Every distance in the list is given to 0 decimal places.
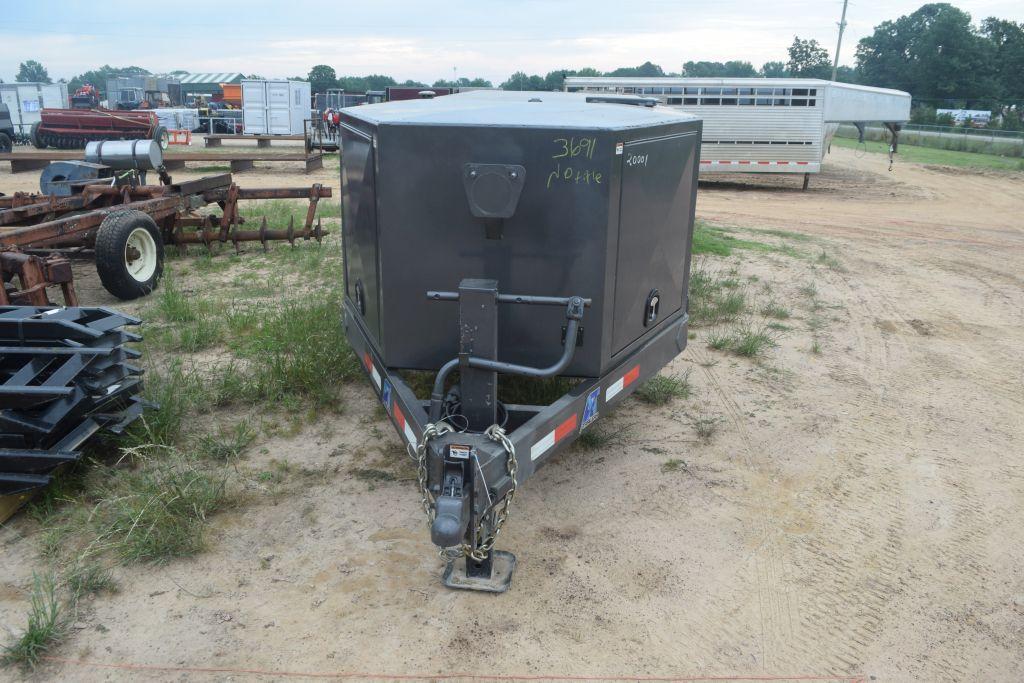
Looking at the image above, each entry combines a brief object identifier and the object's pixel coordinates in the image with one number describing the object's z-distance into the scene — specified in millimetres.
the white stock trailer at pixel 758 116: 18172
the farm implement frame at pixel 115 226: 6348
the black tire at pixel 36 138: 26922
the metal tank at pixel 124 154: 11438
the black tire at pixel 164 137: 20266
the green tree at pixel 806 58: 88938
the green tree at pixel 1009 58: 63719
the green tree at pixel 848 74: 104331
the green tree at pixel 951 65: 69188
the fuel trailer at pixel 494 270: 3391
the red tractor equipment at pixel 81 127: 26672
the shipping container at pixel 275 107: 29562
